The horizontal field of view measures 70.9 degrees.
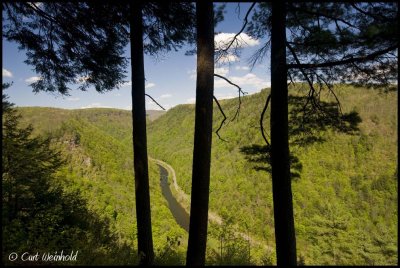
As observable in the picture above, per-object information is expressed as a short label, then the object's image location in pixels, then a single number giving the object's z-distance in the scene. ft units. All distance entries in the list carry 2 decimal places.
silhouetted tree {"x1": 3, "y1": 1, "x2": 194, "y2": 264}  14.73
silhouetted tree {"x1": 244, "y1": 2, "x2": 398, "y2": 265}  11.84
